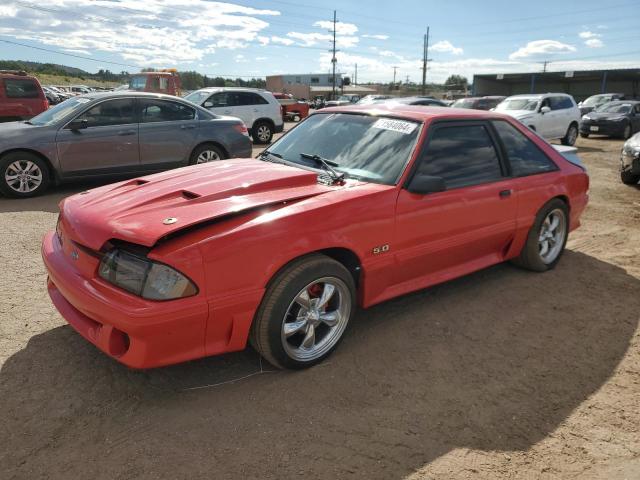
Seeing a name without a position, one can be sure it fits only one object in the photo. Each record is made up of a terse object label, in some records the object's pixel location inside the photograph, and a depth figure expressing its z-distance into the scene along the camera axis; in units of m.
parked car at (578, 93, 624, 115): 26.47
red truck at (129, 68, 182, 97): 15.98
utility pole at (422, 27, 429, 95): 63.81
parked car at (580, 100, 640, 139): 18.27
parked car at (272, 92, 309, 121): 24.20
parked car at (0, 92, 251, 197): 6.89
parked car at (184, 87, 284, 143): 13.72
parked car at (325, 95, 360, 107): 42.66
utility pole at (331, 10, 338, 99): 66.89
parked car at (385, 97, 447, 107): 13.67
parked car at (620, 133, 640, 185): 8.46
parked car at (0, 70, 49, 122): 12.02
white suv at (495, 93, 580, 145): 14.14
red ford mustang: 2.39
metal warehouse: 45.34
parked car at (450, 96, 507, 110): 19.84
